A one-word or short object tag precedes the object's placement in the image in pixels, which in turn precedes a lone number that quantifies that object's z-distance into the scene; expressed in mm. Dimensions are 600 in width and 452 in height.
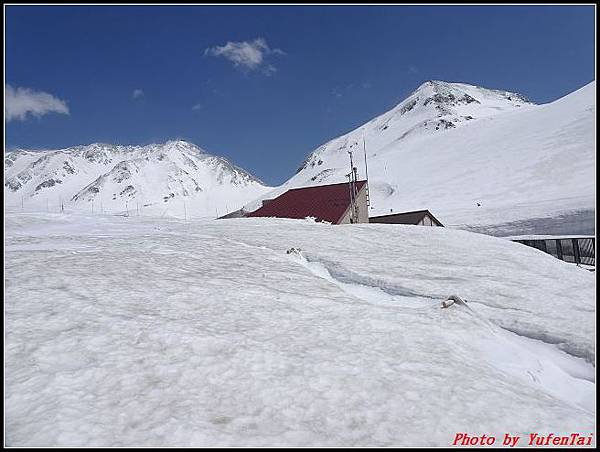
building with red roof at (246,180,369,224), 36938
